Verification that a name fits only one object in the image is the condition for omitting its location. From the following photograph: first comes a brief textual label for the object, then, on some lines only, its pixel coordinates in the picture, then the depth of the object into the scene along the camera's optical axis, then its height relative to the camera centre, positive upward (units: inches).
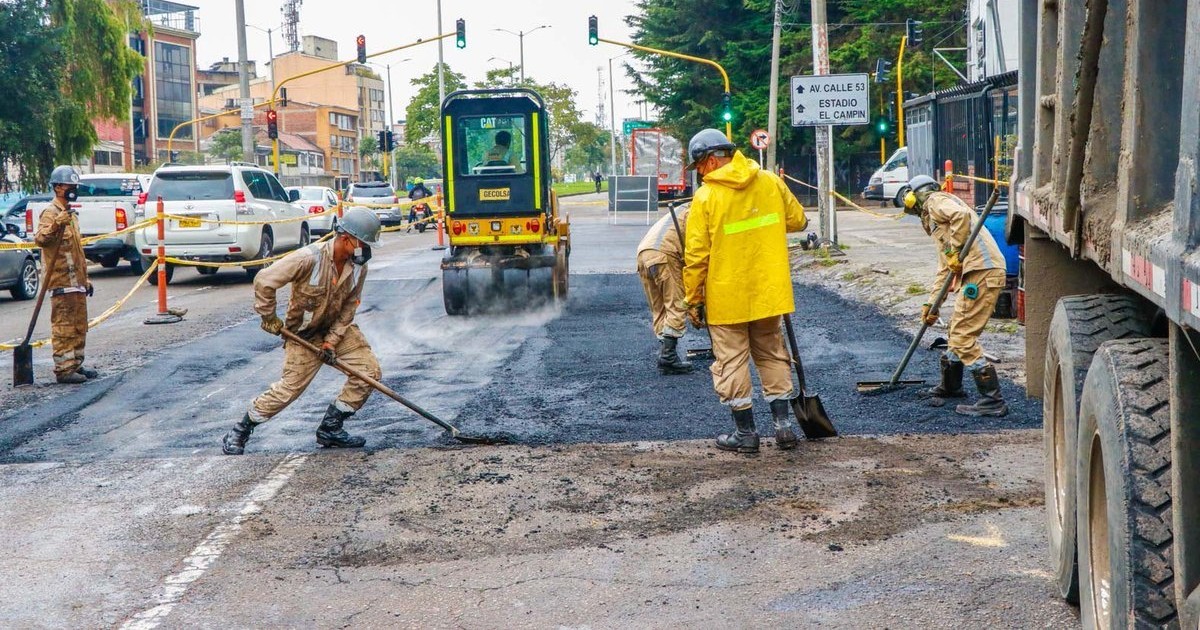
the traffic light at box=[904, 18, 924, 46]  1514.9 +190.1
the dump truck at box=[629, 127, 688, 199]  1985.7 +70.3
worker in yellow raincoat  282.8 -12.9
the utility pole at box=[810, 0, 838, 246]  824.3 +30.3
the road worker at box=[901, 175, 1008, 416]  314.8 -22.1
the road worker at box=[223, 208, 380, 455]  288.5 -23.3
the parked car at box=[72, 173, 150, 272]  842.8 -1.7
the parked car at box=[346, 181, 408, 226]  1477.6 +17.8
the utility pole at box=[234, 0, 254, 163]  1226.6 +117.3
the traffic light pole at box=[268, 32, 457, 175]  1362.0 +121.4
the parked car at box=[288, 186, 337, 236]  1036.3 +7.1
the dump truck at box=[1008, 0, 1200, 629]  111.0 -14.1
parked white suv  776.9 +3.2
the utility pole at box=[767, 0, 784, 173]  1206.9 +89.3
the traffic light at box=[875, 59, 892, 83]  1572.3 +148.9
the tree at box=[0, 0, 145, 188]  1149.1 +132.9
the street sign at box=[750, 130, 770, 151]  1408.7 +64.6
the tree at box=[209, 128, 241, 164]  3275.1 +171.3
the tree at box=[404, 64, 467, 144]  2790.4 +216.9
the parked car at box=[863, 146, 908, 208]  1445.6 +19.3
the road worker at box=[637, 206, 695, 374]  406.1 -25.1
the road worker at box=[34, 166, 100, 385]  409.4 -17.3
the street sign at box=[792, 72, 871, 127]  789.2 +57.3
